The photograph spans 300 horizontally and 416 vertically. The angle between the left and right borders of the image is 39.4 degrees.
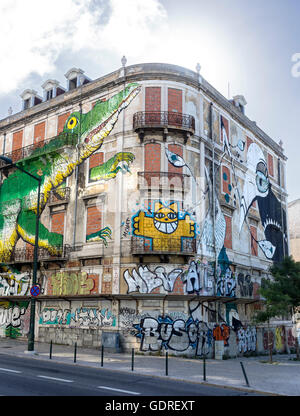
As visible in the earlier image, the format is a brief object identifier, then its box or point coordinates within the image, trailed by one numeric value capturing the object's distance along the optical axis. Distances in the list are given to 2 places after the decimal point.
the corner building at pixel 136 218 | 25.48
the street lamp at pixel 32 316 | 22.45
